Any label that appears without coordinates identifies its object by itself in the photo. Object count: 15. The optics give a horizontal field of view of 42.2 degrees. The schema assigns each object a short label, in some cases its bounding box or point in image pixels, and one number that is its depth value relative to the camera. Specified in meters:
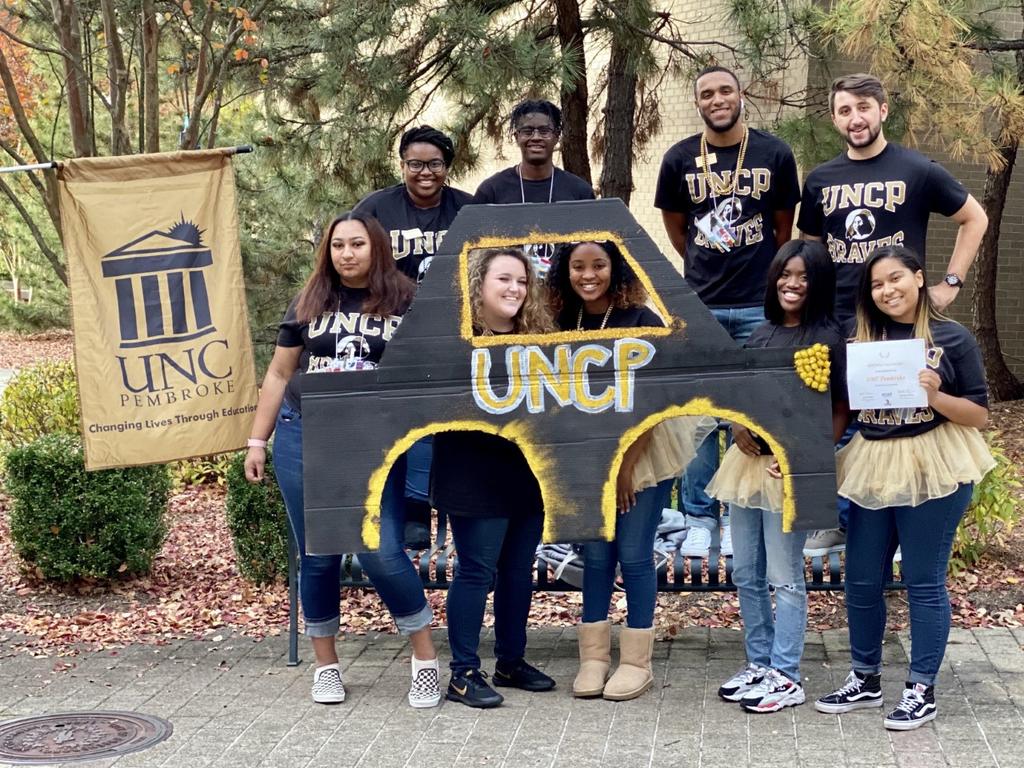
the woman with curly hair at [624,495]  4.64
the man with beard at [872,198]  4.90
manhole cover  4.45
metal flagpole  5.15
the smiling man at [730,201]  5.37
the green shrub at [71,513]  6.67
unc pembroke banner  5.39
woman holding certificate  4.33
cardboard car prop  4.45
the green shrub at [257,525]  6.53
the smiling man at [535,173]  5.29
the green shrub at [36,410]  10.23
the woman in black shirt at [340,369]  4.75
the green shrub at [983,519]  6.59
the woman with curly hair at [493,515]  4.59
